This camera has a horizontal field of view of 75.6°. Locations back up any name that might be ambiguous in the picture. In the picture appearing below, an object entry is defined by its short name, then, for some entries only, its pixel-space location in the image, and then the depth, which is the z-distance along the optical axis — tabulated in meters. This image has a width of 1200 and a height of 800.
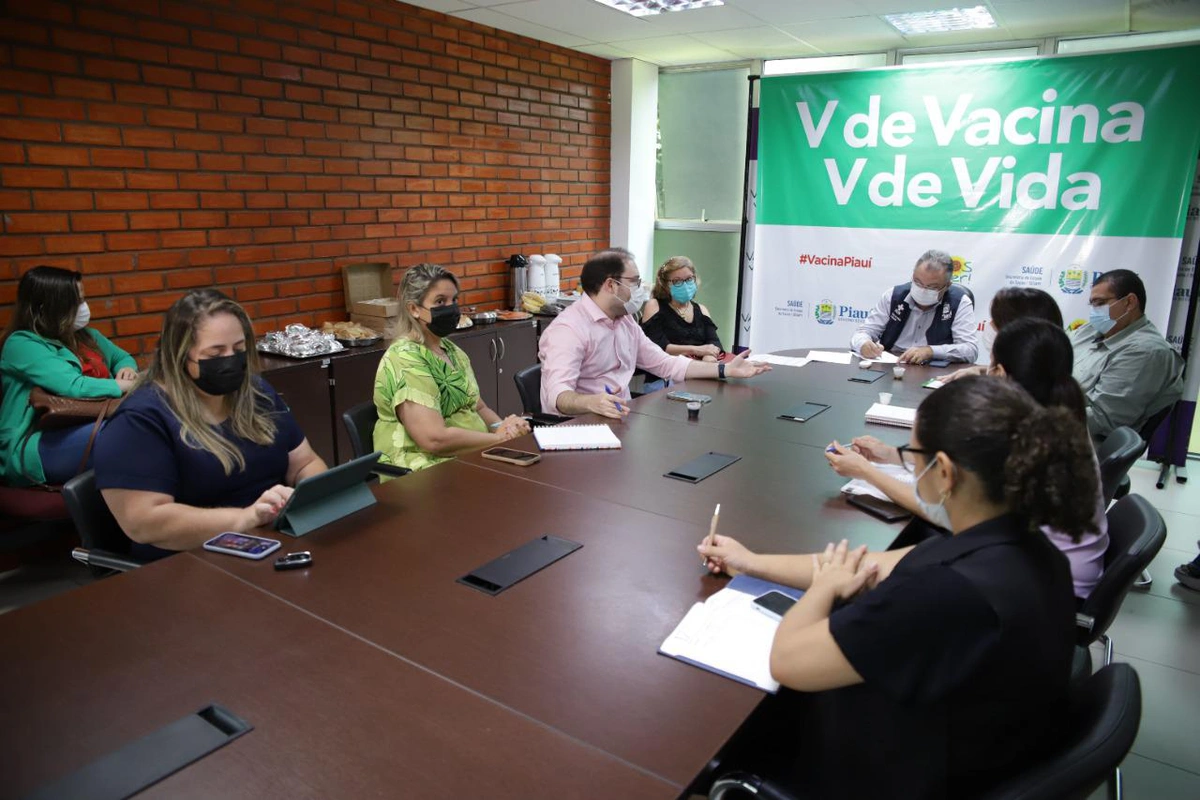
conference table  1.14
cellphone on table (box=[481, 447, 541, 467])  2.48
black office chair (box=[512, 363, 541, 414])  3.50
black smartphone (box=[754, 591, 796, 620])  1.55
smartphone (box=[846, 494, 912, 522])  2.10
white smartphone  1.77
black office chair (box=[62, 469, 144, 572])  1.93
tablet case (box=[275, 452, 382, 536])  1.90
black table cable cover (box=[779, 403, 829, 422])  3.10
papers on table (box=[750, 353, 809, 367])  4.21
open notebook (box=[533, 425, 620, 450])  2.64
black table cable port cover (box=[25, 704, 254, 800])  1.07
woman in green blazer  3.07
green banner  4.66
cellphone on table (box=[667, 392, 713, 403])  3.28
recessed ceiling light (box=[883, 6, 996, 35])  4.60
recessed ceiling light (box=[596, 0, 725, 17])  4.50
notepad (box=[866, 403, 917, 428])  3.00
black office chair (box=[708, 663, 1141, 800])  1.11
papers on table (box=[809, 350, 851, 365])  4.34
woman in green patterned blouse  2.78
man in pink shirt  3.37
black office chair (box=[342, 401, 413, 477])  2.81
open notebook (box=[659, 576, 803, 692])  1.38
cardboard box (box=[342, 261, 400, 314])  4.41
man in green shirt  3.36
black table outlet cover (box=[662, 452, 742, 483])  2.37
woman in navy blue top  1.96
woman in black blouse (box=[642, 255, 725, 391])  4.57
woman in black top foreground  1.13
